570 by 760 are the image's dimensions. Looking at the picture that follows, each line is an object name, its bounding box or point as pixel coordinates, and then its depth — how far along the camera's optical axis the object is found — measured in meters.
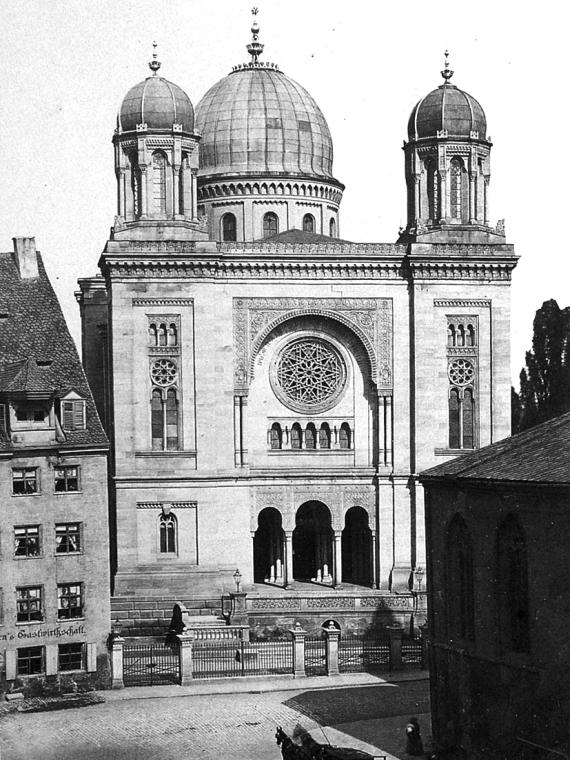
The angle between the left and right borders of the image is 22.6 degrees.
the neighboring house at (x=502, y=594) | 30.86
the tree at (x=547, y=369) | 77.06
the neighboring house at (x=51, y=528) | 43.88
